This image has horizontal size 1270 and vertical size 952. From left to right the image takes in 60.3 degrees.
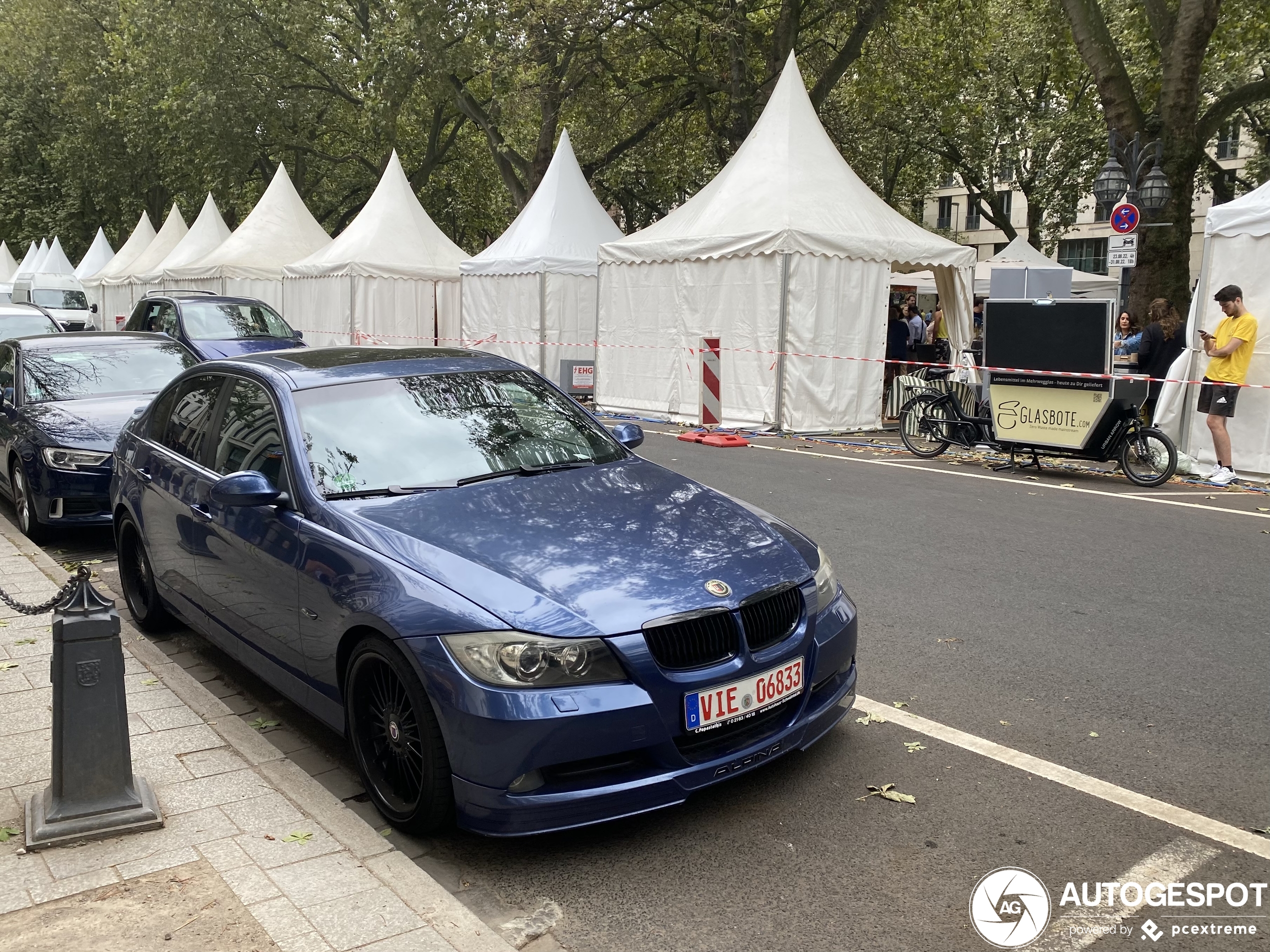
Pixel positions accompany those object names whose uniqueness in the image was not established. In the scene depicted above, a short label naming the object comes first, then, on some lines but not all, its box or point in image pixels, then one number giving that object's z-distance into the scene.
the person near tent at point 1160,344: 12.67
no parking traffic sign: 13.62
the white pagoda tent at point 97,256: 41.44
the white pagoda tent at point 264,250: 26.58
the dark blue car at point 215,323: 14.24
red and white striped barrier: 14.95
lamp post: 14.04
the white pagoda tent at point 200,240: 30.39
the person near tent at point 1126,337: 14.09
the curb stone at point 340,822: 2.98
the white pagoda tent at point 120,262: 36.31
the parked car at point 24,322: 14.16
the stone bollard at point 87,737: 3.43
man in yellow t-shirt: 10.67
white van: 29.53
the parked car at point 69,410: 7.73
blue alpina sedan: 3.30
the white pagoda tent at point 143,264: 34.00
